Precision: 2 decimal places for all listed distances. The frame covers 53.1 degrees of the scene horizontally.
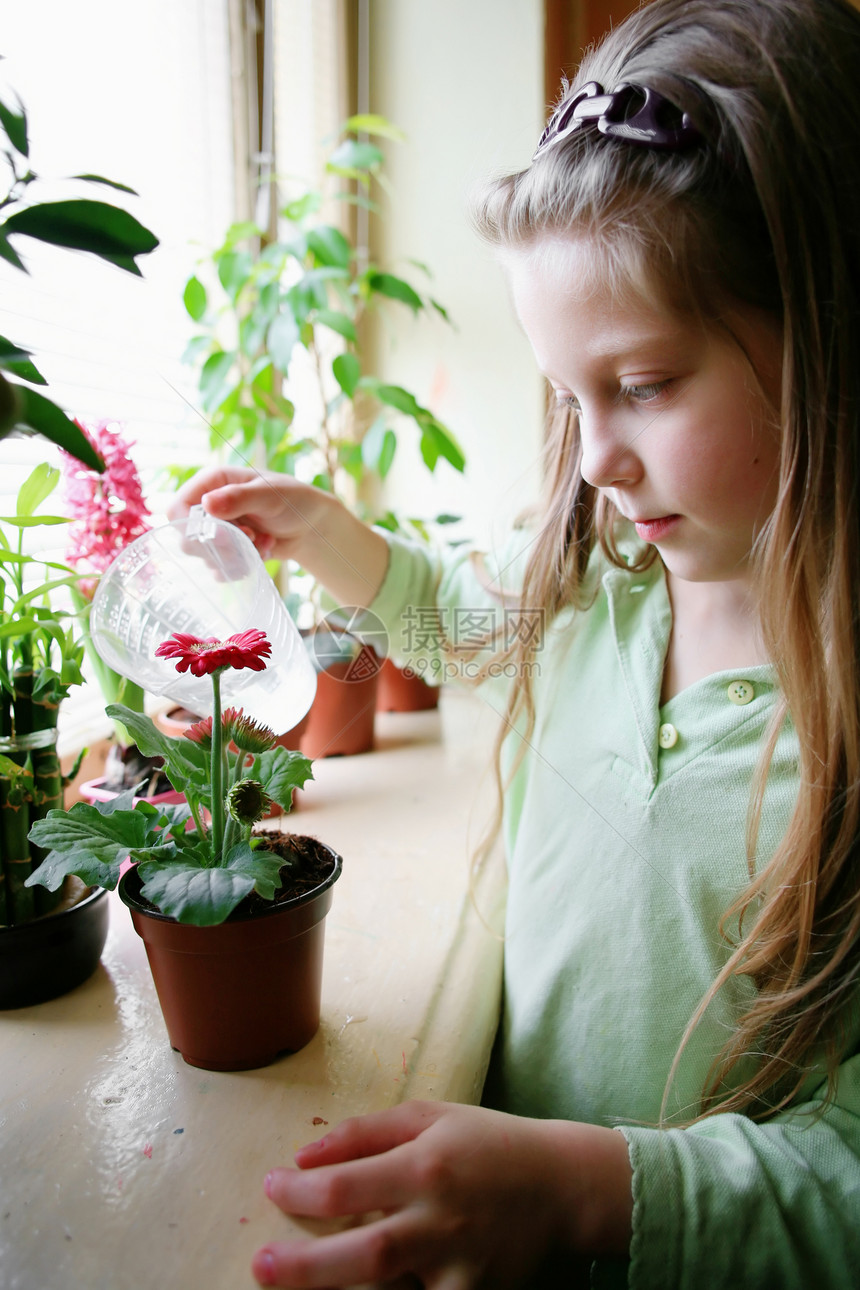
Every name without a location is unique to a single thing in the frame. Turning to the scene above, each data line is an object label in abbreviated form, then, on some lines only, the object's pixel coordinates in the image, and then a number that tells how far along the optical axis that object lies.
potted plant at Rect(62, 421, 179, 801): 0.61
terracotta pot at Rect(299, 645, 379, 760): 0.91
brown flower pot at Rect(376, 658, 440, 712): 1.14
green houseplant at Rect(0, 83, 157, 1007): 0.48
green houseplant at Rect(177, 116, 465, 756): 0.95
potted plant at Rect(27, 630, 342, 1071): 0.40
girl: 0.41
